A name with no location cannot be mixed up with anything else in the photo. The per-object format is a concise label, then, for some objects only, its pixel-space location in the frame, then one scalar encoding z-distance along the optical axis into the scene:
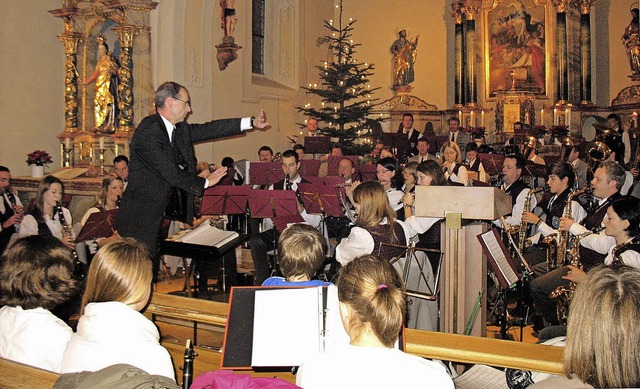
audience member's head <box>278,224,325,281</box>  3.86
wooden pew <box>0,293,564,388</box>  2.54
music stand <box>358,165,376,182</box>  10.09
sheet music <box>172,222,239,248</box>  6.84
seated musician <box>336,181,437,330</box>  5.83
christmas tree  15.79
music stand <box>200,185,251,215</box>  7.93
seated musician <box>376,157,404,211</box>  8.37
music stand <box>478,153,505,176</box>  11.09
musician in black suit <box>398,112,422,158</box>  14.55
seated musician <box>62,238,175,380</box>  2.76
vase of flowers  11.46
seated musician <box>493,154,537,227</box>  8.34
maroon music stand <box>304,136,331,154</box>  14.24
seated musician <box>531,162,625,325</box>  6.21
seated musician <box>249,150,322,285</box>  8.45
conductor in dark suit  4.63
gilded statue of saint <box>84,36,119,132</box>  12.12
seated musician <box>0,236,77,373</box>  3.23
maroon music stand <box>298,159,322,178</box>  10.89
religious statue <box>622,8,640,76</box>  16.33
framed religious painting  18.28
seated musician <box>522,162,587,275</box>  7.42
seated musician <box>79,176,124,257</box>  8.07
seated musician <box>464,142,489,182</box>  11.75
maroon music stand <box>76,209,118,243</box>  6.86
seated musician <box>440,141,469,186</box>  11.27
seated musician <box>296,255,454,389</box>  2.37
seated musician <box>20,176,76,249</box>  7.60
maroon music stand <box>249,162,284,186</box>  9.66
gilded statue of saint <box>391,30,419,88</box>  19.31
